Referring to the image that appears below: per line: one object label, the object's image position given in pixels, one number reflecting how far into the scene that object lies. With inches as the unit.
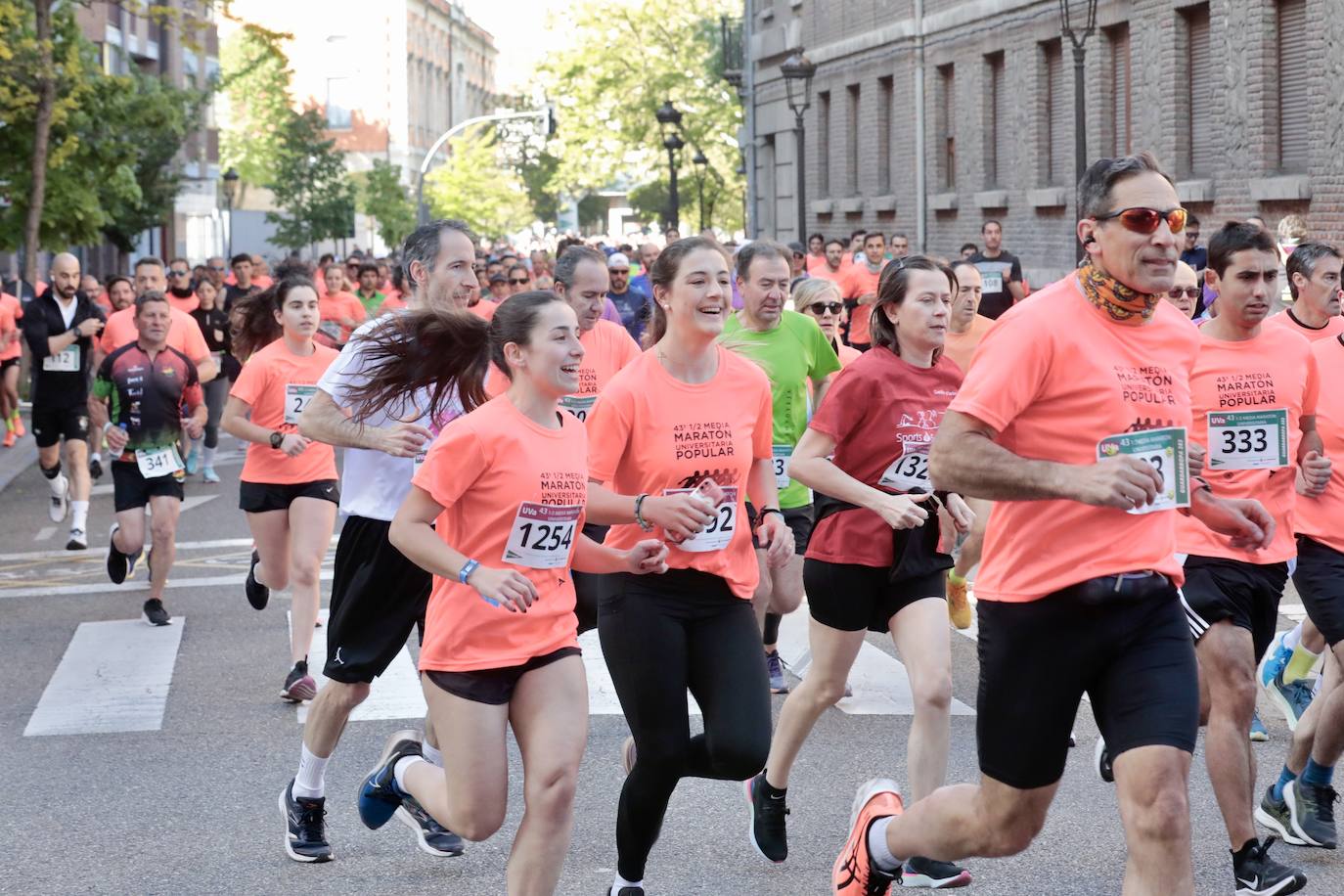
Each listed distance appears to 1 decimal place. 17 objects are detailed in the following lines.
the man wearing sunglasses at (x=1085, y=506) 181.3
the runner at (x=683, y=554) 220.7
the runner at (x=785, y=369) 333.4
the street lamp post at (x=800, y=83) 1207.6
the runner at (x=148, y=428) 442.3
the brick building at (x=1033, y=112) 749.9
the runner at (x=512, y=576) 205.2
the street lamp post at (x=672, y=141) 1509.6
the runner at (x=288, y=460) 348.8
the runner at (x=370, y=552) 256.7
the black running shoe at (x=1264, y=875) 226.2
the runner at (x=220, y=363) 745.6
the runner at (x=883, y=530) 247.8
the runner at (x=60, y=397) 634.2
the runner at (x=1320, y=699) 256.8
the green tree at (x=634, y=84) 2187.5
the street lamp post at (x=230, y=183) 2042.3
